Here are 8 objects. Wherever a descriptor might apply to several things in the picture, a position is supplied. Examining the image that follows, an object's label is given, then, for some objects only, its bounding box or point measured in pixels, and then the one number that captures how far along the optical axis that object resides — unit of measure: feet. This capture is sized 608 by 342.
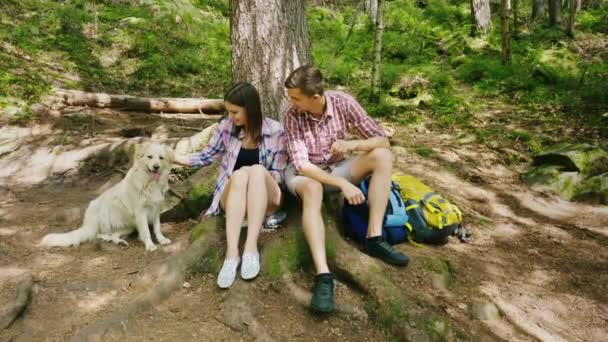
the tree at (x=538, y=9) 50.29
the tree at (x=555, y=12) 44.19
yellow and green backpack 13.24
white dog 14.26
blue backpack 12.37
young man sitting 11.14
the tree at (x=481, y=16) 42.47
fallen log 25.81
